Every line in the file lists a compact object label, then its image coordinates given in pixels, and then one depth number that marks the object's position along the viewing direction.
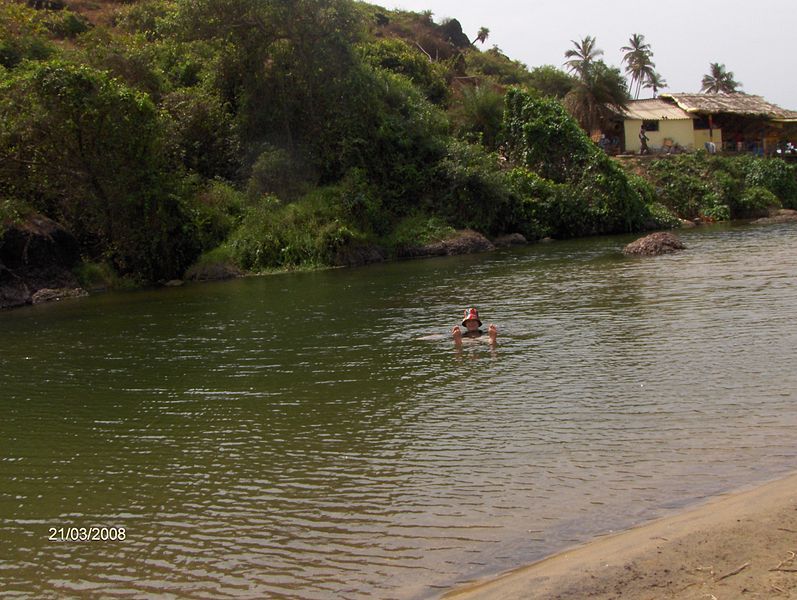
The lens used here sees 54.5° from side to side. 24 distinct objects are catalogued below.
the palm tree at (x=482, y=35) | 95.12
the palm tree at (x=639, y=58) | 87.75
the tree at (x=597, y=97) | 58.30
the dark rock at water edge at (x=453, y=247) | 38.88
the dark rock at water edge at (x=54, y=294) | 31.16
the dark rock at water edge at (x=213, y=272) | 34.91
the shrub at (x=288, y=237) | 36.00
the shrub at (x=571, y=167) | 44.41
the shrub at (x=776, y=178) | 54.84
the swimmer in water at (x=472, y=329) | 14.61
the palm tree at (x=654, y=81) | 87.12
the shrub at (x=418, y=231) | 39.53
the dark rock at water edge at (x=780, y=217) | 47.13
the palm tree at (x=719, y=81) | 97.50
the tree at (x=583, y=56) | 61.00
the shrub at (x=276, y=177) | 40.31
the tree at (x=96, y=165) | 32.81
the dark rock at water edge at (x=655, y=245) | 29.66
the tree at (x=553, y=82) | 66.06
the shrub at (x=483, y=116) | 52.47
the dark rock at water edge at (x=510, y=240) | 41.78
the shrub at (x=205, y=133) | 42.25
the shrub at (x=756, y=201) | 52.56
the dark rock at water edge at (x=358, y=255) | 36.88
